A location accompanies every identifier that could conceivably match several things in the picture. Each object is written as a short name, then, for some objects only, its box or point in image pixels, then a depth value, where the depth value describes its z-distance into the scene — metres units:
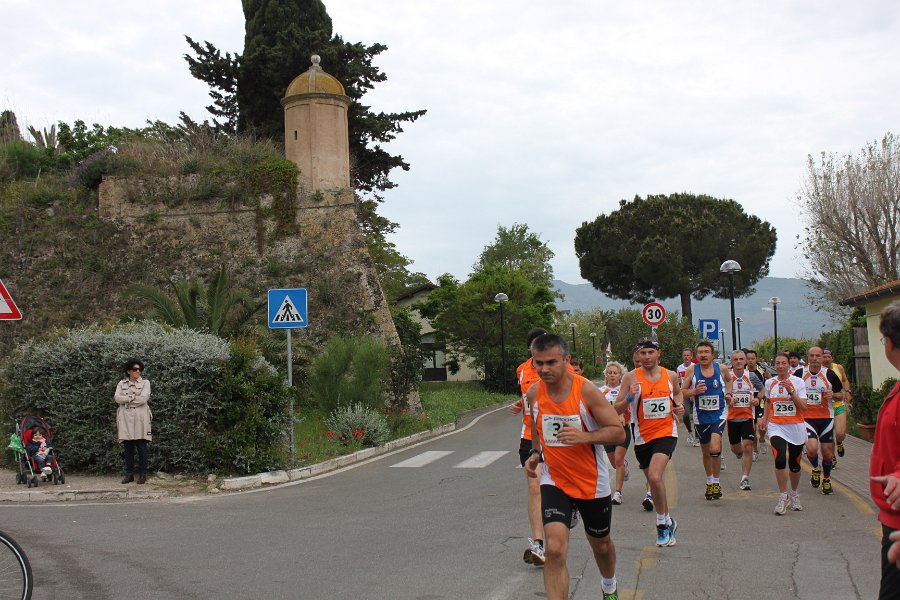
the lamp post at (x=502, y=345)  38.69
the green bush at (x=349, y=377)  21.12
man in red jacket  3.42
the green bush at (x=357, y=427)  18.00
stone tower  30.25
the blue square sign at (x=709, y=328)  26.89
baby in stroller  12.66
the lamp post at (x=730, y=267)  24.65
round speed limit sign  23.62
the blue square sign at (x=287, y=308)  14.88
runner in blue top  10.70
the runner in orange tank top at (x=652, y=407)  8.70
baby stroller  12.60
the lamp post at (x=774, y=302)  46.30
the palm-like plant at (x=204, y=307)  20.69
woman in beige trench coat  12.82
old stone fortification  29.34
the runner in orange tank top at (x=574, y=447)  5.59
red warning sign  9.41
